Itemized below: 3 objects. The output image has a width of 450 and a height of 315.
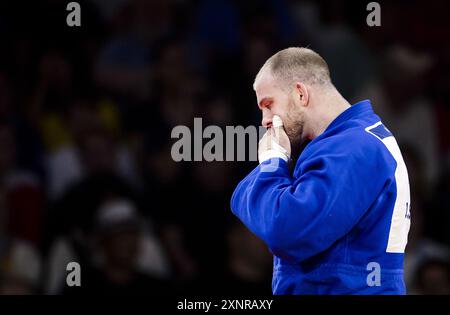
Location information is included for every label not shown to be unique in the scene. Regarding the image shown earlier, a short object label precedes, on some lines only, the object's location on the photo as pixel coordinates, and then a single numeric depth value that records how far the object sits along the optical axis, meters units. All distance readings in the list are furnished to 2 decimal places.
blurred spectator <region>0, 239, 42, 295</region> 10.82
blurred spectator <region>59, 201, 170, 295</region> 10.49
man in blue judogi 5.64
